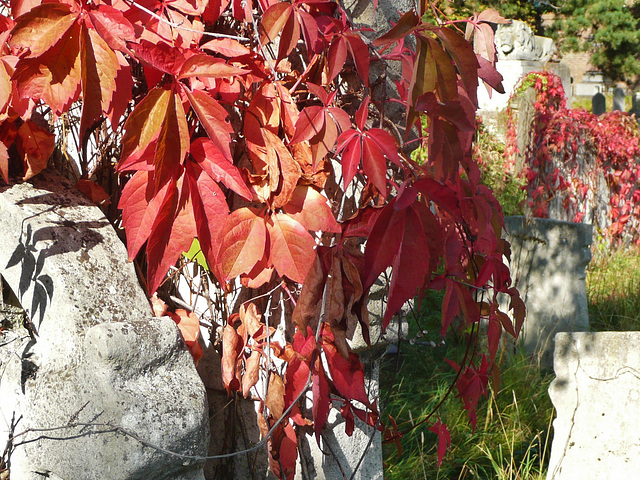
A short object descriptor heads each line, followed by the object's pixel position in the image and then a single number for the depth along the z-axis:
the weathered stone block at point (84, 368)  1.03
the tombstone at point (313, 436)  1.41
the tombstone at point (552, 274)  4.14
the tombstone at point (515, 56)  8.91
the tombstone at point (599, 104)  12.43
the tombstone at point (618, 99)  14.40
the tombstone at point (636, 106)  12.76
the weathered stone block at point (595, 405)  2.25
